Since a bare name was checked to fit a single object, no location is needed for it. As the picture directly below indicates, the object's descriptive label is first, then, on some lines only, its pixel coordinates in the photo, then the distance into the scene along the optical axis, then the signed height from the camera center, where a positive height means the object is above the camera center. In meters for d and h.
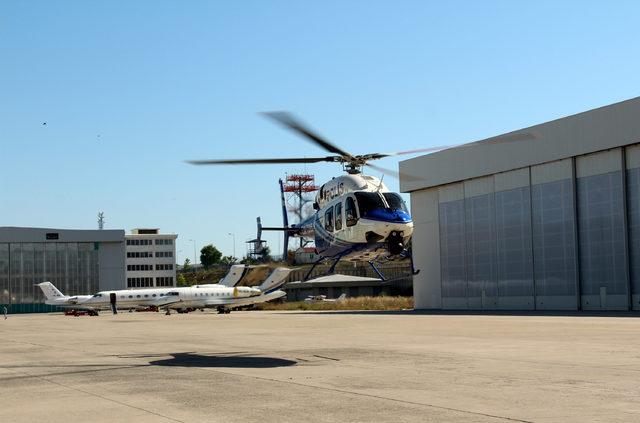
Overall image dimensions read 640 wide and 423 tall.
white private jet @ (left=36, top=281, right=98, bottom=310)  85.62 -3.34
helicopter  33.59 +1.79
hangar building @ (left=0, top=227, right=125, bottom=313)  105.94 +0.71
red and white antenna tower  169.12 +15.35
